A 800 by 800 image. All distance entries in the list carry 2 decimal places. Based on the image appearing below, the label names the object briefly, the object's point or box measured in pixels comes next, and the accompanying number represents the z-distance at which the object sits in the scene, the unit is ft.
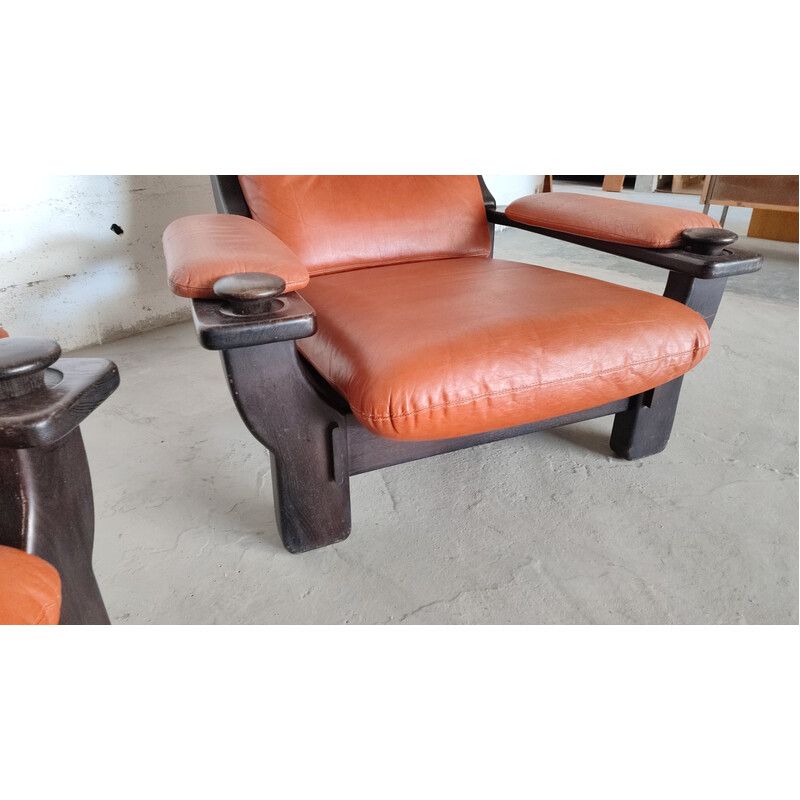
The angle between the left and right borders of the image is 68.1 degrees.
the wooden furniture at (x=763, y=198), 11.89
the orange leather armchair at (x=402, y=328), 3.18
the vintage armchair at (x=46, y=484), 1.72
